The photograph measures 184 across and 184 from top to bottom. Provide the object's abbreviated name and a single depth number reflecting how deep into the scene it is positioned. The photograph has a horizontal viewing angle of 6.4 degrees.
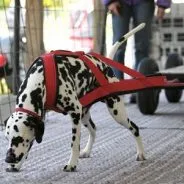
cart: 9.11
